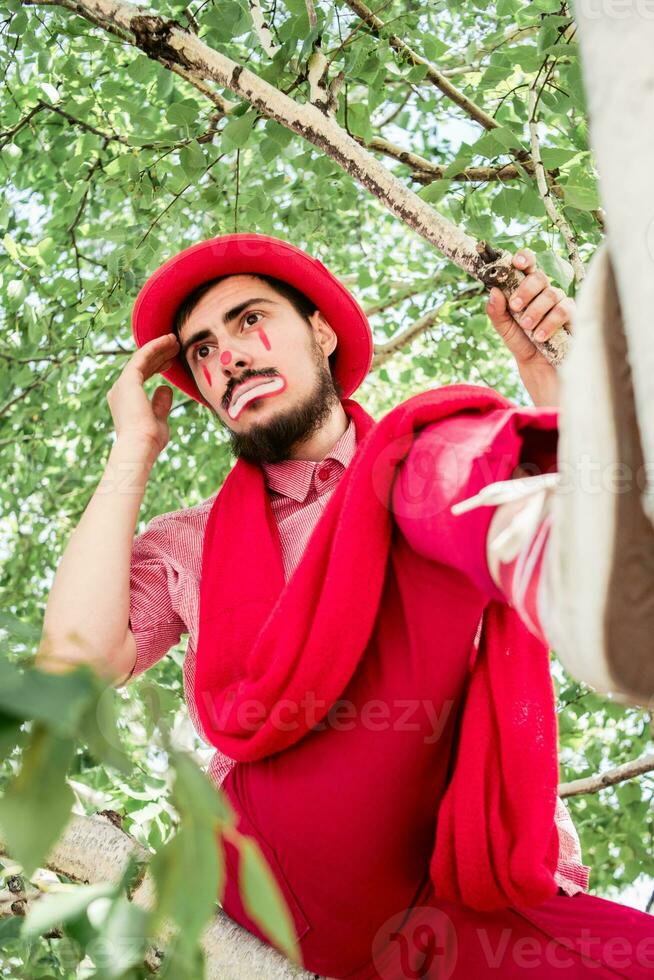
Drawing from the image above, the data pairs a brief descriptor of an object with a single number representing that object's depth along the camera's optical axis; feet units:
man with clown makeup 3.45
